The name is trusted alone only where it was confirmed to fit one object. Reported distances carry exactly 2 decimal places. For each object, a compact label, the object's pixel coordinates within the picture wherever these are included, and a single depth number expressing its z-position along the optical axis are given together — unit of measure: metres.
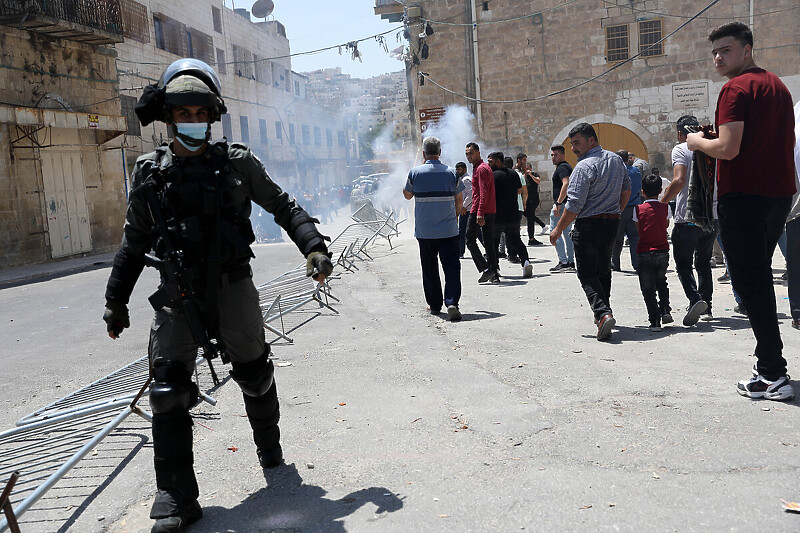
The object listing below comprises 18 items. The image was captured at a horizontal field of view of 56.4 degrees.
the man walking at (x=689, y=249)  6.18
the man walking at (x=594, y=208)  6.16
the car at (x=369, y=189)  32.83
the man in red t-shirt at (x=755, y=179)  4.00
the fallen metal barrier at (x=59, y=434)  3.37
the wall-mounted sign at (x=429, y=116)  24.52
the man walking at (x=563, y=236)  10.60
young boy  6.32
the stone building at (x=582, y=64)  21.95
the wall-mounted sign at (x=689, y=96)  22.30
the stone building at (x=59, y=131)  19.67
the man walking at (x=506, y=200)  10.80
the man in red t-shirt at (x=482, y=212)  9.74
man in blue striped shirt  7.51
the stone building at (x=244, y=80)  28.42
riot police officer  3.03
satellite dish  45.06
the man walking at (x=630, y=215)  10.00
